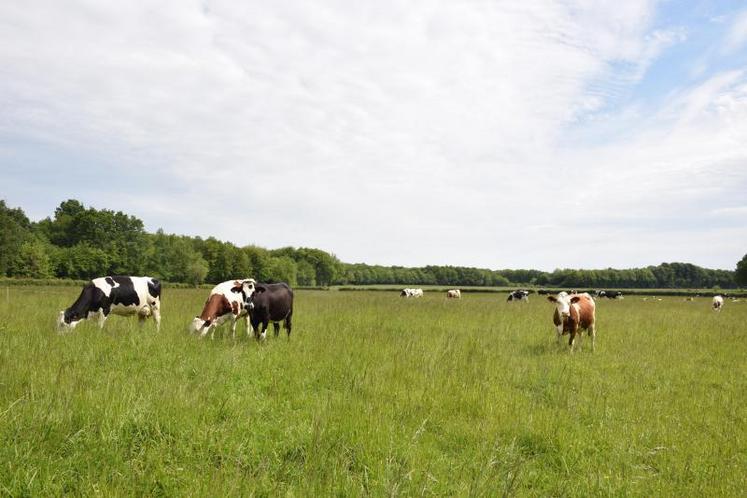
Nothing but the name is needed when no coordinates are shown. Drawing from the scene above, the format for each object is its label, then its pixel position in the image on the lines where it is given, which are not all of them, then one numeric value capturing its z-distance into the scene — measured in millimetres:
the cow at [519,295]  36625
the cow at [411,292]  40266
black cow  10680
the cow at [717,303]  31703
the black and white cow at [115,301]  10227
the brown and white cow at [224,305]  10369
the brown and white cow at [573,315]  11508
